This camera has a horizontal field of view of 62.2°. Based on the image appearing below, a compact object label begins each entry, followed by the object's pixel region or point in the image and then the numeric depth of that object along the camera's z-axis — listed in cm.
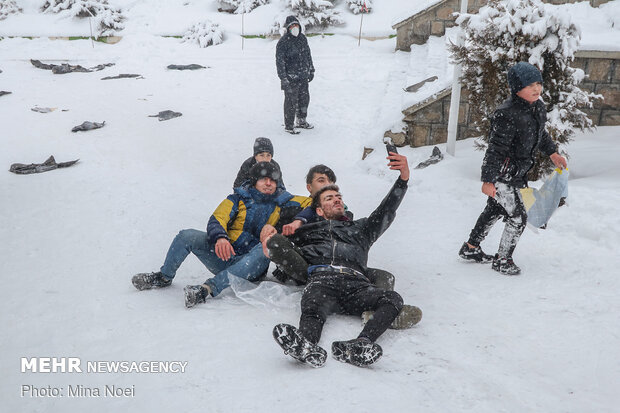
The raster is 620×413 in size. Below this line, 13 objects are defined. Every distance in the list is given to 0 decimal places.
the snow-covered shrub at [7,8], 1908
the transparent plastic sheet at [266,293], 388
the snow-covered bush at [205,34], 1616
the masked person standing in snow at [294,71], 970
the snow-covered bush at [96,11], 1736
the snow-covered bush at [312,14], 1586
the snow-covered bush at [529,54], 589
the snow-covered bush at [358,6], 1656
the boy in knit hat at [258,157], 522
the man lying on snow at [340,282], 297
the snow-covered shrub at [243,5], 1759
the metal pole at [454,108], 732
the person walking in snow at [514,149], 427
